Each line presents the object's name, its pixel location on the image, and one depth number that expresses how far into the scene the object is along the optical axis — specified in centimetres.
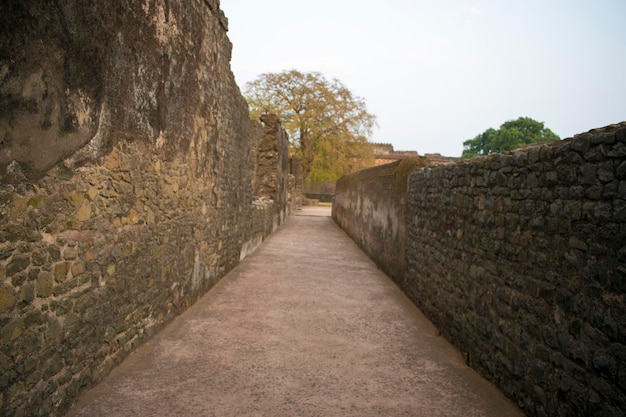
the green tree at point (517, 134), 5012
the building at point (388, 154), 4651
